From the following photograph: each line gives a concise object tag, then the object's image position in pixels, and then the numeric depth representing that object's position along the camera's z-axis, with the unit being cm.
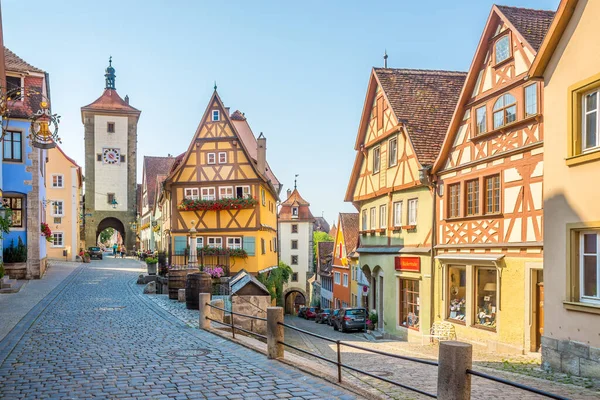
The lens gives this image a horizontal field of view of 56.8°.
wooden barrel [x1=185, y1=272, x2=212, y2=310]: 1847
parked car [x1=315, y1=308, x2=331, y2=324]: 3638
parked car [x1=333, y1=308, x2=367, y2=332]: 2616
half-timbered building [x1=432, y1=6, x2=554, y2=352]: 1500
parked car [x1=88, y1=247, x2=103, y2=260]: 5325
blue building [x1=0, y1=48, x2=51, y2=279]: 2583
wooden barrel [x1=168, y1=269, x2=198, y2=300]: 2234
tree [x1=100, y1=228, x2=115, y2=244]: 12069
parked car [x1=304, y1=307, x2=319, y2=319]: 4543
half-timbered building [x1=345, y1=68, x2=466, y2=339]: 2050
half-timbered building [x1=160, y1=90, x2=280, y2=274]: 3039
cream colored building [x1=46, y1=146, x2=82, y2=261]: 4541
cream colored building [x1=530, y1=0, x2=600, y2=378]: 1077
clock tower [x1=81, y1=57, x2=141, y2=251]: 5809
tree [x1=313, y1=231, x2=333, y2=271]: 7465
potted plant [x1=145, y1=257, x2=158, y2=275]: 3100
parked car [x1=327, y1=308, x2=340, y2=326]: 2889
